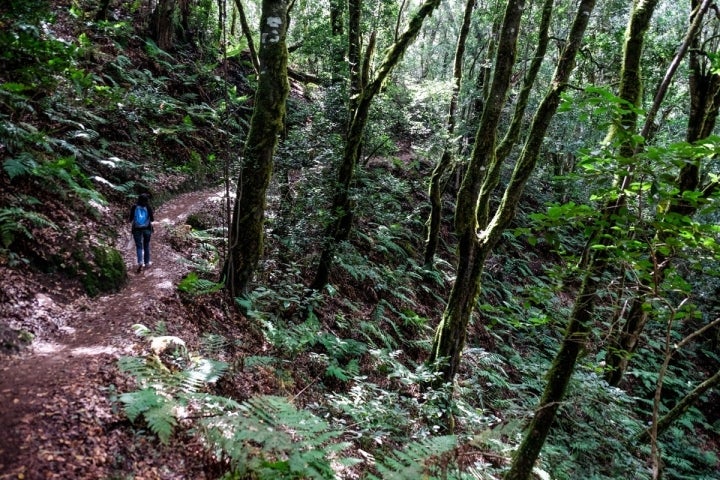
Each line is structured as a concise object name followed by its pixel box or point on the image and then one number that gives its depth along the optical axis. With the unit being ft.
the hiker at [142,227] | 25.71
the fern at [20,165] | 21.16
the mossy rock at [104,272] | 21.59
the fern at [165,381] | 11.46
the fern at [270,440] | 10.53
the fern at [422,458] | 11.02
